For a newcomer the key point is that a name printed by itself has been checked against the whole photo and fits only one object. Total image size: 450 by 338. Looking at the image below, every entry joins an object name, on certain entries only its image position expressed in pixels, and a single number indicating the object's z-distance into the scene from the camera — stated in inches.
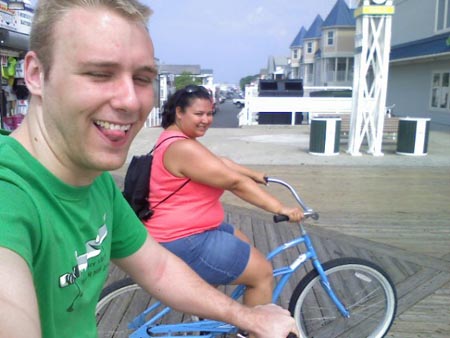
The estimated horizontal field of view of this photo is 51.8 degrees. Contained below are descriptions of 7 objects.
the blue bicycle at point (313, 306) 104.8
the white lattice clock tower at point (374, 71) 400.5
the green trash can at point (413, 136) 417.1
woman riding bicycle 98.5
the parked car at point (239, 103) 2100.1
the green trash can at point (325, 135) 413.1
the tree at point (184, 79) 2441.6
